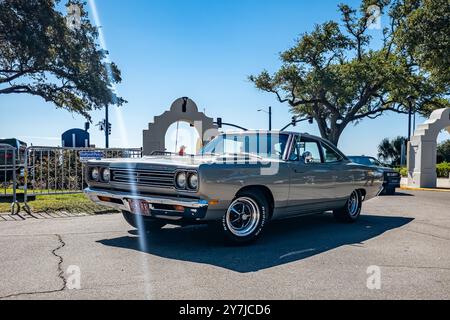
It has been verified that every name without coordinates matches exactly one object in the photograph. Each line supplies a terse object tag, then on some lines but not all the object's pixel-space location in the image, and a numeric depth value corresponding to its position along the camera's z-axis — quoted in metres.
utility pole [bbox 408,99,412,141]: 31.95
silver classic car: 5.37
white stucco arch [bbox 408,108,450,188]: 19.69
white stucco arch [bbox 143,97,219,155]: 17.12
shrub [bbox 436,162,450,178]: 30.04
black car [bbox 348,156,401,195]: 15.82
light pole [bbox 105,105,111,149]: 34.29
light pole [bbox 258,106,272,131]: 44.67
